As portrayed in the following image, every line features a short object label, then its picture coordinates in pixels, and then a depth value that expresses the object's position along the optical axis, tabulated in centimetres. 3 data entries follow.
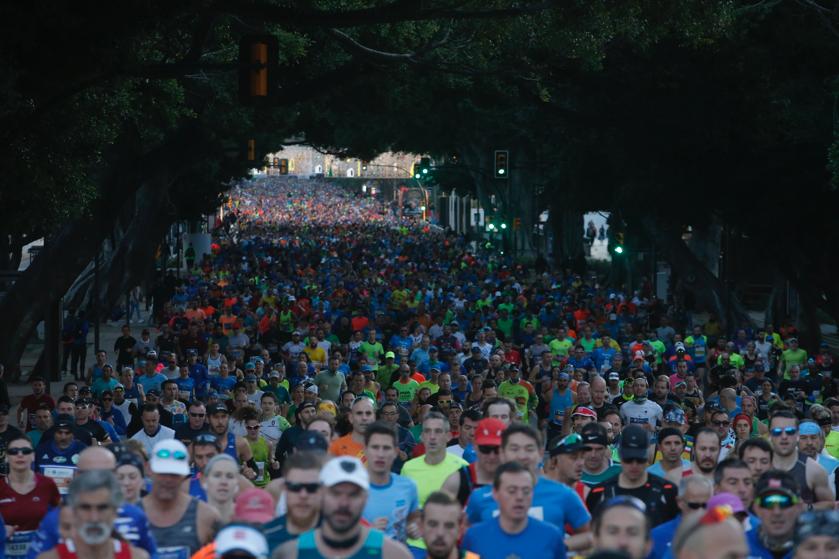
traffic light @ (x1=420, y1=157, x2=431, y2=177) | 11437
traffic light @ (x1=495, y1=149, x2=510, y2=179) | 8837
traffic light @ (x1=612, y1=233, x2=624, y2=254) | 10399
